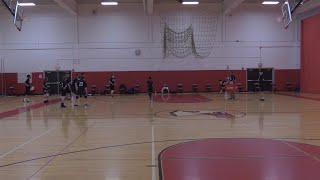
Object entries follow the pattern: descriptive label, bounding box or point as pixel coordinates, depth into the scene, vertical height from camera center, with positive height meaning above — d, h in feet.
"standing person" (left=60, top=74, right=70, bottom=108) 56.14 -1.87
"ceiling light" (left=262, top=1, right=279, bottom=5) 87.33 +16.37
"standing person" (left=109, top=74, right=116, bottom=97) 79.05 -2.31
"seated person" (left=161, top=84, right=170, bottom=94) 92.07 -4.12
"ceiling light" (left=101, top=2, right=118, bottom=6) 86.42 +16.57
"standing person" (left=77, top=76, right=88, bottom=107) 61.12 -2.09
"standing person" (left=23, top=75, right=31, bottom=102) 71.35 -2.77
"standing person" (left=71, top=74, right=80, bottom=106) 57.32 -2.22
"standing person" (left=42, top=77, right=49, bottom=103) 66.96 -3.70
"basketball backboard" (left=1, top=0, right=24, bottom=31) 50.11 +8.42
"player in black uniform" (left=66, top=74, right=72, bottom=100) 56.55 -2.04
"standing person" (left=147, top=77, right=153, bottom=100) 70.70 -2.54
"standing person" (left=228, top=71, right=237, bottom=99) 68.28 -1.92
